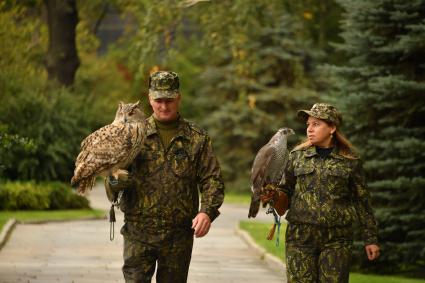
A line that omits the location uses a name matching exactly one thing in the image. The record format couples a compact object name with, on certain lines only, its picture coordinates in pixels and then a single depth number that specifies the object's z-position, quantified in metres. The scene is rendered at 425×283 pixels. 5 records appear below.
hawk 17.31
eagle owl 16.00
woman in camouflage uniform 17.27
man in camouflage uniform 16.57
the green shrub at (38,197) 52.58
